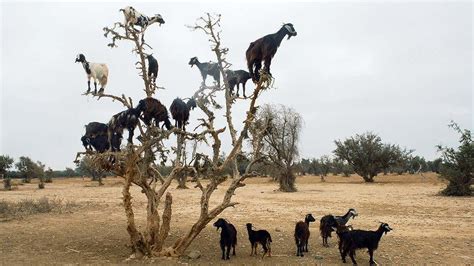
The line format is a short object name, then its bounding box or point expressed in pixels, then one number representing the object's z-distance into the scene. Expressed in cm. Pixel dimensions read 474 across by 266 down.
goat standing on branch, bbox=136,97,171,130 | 866
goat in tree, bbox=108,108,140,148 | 836
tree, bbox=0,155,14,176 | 4359
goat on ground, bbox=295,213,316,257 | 941
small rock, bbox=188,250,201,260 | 925
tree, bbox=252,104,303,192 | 3108
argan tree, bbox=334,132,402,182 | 4597
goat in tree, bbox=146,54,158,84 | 958
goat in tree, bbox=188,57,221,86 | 971
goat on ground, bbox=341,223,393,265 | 862
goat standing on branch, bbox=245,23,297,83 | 802
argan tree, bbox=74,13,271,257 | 870
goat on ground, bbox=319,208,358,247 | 1017
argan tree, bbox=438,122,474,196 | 2555
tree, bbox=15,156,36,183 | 5003
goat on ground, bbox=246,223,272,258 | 923
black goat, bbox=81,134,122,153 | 891
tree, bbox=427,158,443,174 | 6769
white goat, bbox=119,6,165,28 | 875
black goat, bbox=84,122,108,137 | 888
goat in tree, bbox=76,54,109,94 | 909
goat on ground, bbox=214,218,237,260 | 916
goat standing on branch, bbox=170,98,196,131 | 931
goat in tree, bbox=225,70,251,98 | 916
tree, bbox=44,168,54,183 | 5299
